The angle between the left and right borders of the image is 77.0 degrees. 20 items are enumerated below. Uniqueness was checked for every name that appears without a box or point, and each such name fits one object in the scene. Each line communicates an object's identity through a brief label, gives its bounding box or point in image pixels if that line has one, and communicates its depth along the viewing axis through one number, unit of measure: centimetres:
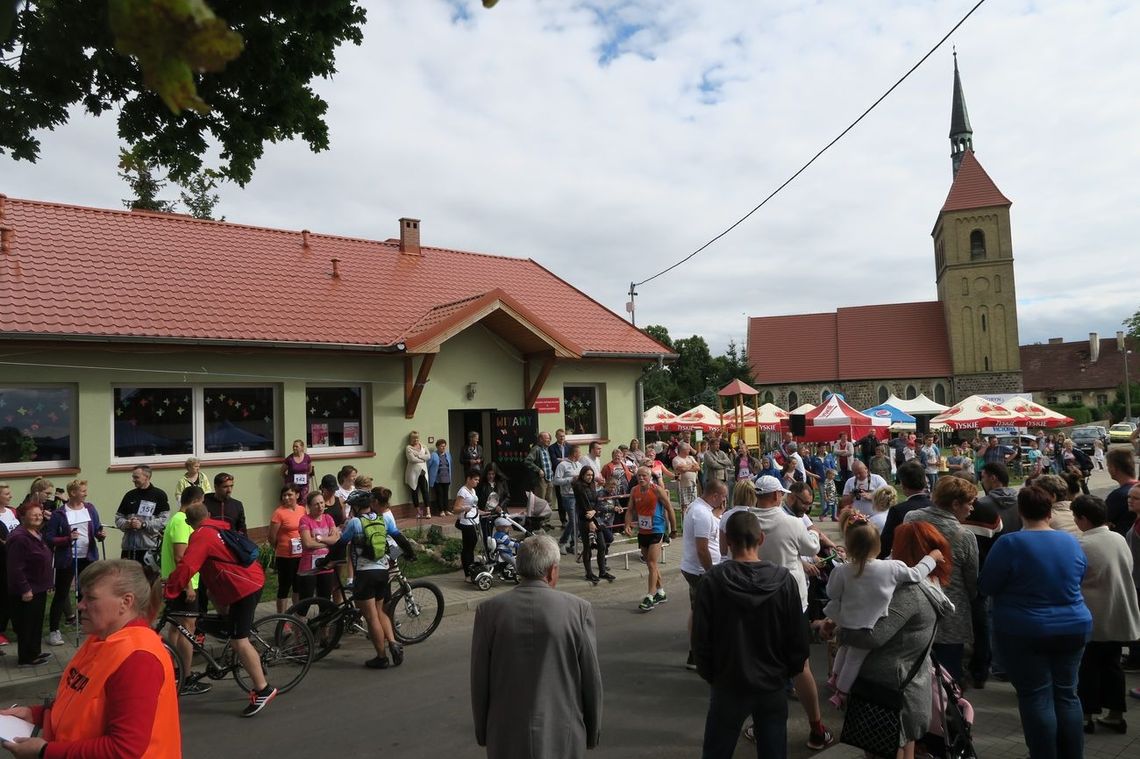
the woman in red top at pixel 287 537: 779
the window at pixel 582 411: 1766
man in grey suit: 315
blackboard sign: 1573
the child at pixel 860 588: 396
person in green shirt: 628
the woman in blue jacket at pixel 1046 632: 398
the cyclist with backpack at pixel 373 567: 682
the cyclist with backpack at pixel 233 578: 576
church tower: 5819
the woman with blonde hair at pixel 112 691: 233
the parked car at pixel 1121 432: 4053
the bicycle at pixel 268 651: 621
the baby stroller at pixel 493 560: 988
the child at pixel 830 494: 1788
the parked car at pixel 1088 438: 3431
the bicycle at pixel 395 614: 719
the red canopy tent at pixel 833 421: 2330
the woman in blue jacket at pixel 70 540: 778
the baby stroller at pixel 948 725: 395
